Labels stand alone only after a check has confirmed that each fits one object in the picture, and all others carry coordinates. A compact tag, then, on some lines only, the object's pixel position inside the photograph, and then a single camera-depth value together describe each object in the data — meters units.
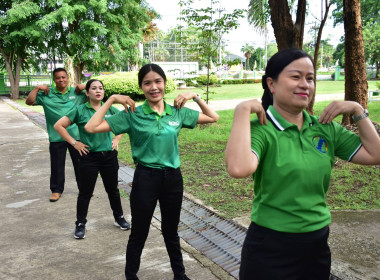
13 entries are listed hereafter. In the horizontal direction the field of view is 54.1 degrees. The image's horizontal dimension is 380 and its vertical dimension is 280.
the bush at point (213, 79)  25.94
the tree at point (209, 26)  9.99
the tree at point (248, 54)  78.69
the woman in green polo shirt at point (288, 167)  1.62
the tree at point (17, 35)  20.52
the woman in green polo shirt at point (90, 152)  3.76
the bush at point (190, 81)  10.77
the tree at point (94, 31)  20.95
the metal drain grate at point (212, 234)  3.33
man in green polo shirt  4.77
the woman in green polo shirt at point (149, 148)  2.64
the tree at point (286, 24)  7.12
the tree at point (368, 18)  34.03
